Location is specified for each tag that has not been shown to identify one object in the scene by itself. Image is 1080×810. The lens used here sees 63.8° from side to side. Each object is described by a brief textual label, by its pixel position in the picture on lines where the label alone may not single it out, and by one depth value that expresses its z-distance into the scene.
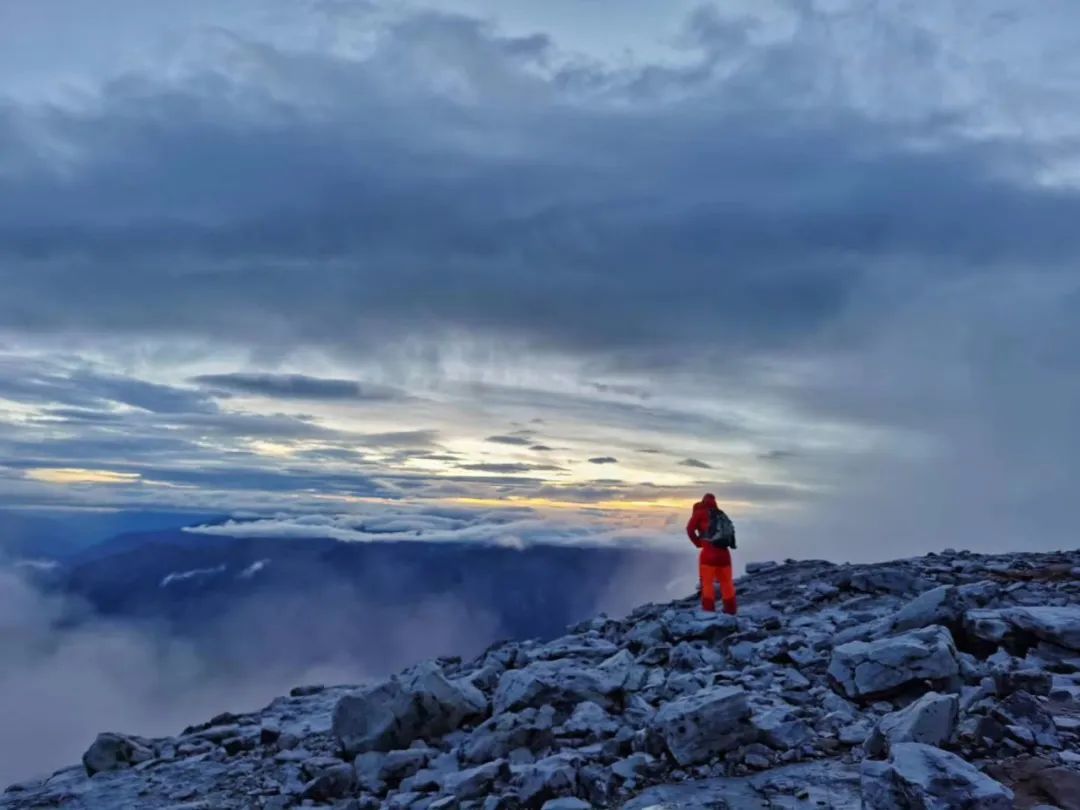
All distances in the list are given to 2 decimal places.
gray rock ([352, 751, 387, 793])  8.45
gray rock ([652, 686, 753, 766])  7.14
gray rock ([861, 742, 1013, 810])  5.12
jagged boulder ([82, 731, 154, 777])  10.62
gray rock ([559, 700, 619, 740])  8.35
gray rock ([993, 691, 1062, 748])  6.50
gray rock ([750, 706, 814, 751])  7.17
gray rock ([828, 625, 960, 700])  8.10
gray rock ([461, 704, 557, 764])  8.33
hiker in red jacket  14.06
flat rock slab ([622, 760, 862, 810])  6.14
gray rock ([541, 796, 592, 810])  6.53
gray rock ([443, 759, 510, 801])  7.23
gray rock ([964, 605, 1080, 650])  9.36
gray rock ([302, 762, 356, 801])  8.32
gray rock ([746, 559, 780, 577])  19.61
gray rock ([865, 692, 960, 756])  6.32
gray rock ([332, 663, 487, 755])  9.21
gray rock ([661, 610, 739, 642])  11.80
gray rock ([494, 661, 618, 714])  9.17
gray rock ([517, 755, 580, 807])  6.82
